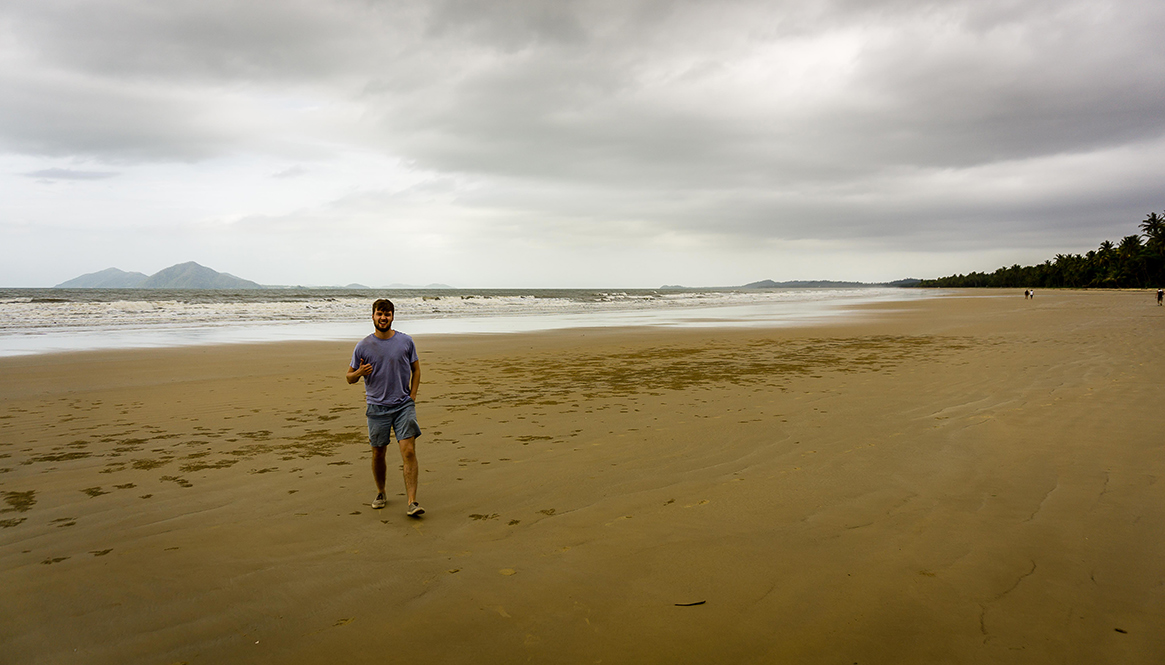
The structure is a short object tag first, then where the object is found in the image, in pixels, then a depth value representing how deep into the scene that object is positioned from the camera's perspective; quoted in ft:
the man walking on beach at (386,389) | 16.57
